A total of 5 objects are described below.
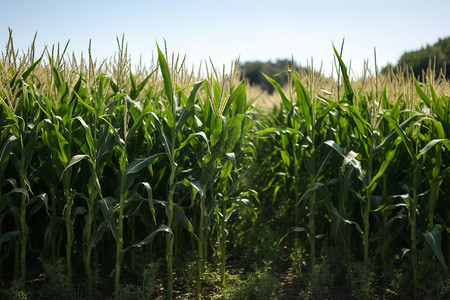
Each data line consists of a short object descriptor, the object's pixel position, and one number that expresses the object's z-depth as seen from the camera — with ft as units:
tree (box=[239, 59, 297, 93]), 186.76
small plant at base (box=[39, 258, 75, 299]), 12.80
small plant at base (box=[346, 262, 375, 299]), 13.56
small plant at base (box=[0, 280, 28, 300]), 12.35
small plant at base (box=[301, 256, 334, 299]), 14.05
